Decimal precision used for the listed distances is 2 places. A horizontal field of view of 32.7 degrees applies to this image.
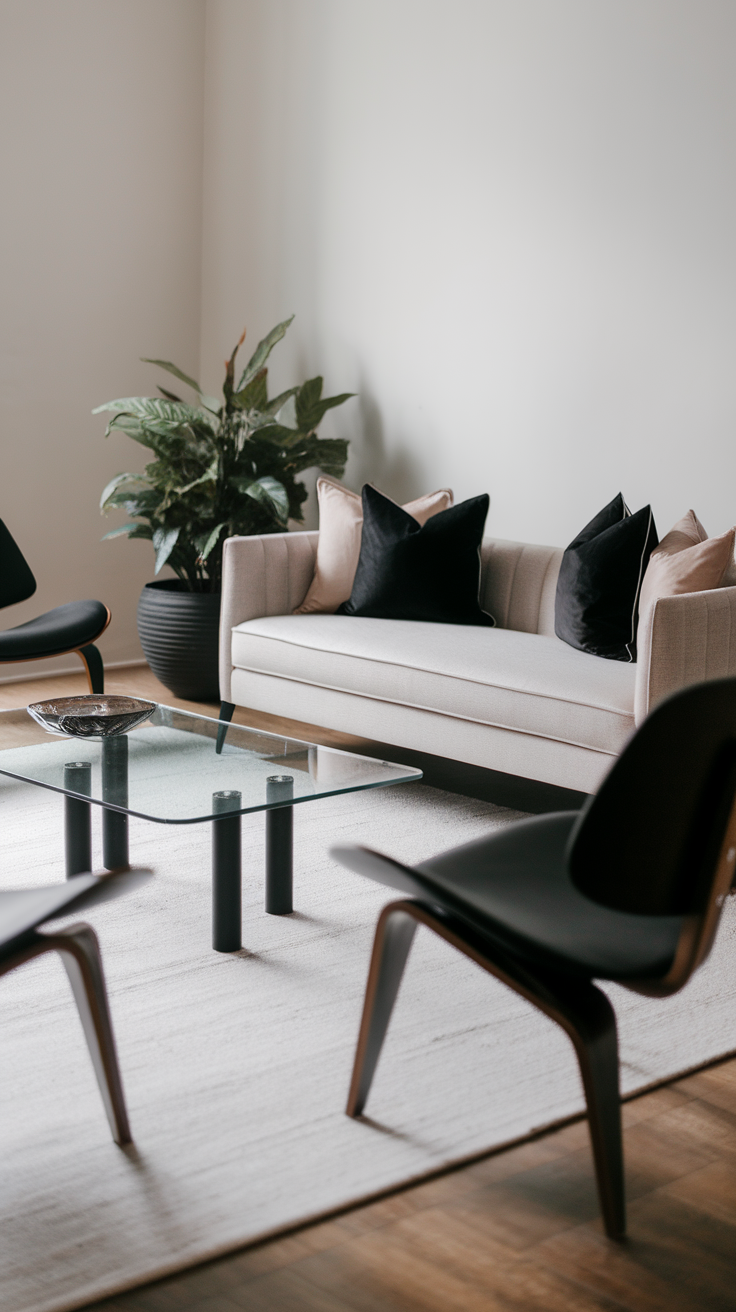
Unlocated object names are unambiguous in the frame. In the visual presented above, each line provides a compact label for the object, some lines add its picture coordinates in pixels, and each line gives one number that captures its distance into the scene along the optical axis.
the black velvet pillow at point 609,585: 3.60
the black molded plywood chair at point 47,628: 3.90
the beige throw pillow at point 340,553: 4.32
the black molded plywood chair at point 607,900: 1.54
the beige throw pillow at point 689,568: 3.37
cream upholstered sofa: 3.20
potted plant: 4.80
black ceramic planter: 4.79
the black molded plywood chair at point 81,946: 1.71
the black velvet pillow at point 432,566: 4.11
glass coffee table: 2.59
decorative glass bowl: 3.03
